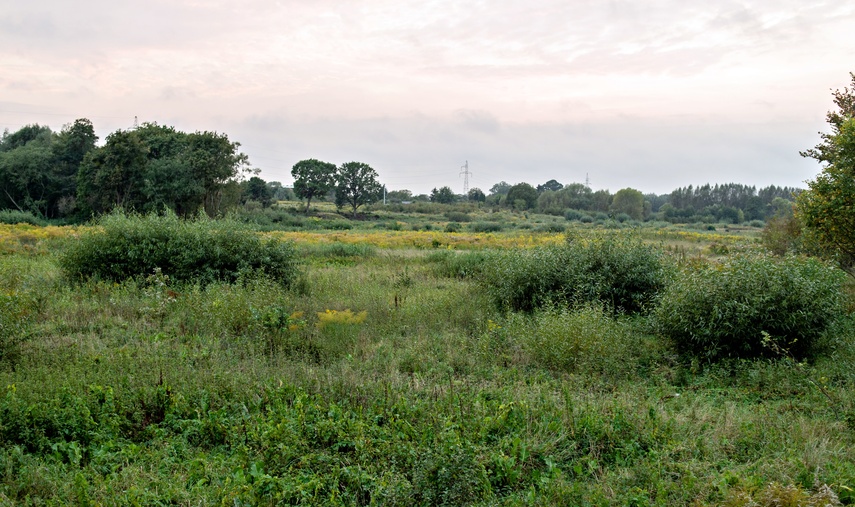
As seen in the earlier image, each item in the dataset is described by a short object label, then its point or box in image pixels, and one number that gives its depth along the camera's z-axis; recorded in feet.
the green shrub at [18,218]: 130.82
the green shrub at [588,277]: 42.09
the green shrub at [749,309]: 30.32
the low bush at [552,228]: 161.27
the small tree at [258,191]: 227.20
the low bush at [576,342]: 27.96
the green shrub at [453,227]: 168.71
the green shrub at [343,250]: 79.82
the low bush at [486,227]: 173.17
